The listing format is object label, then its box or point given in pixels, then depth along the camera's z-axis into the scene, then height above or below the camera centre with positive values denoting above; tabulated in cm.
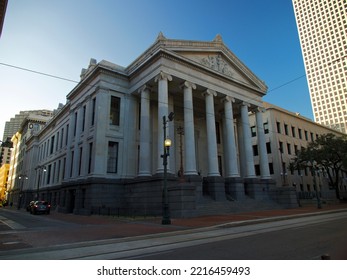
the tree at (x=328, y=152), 4106 +682
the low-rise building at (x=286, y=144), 5069 +1074
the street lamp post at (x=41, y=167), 5418 +693
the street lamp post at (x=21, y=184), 6528 +420
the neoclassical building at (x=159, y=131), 2720 +839
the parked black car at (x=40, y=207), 3272 -86
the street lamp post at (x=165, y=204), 1616 -38
